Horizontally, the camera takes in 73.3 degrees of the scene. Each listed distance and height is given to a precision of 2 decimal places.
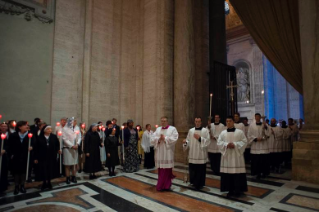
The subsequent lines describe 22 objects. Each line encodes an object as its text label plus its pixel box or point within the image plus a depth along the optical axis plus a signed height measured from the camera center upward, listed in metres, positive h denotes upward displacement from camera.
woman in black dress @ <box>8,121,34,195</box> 5.27 -0.84
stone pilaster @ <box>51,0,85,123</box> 9.16 +2.64
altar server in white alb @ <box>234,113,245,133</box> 7.14 -0.08
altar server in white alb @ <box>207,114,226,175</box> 6.99 -0.89
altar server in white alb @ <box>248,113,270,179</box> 6.47 -0.83
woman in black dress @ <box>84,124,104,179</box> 6.62 -0.99
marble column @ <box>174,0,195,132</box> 9.61 +2.44
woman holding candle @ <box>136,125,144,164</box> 9.50 -1.05
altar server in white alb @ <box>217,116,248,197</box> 4.81 -0.99
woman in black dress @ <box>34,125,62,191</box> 5.59 -0.94
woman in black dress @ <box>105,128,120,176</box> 7.02 -1.03
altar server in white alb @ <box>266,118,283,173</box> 7.29 -0.93
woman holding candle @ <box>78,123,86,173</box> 7.50 -1.45
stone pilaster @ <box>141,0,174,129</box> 10.38 +2.82
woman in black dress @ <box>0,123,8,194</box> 5.28 -1.20
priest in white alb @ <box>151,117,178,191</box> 5.38 -0.82
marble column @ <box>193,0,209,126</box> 11.12 +3.40
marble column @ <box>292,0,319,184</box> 5.91 +0.69
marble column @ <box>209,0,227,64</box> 11.71 +4.94
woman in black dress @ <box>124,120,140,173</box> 7.53 -1.17
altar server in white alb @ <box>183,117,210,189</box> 5.49 -0.85
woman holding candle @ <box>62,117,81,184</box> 6.16 -0.83
